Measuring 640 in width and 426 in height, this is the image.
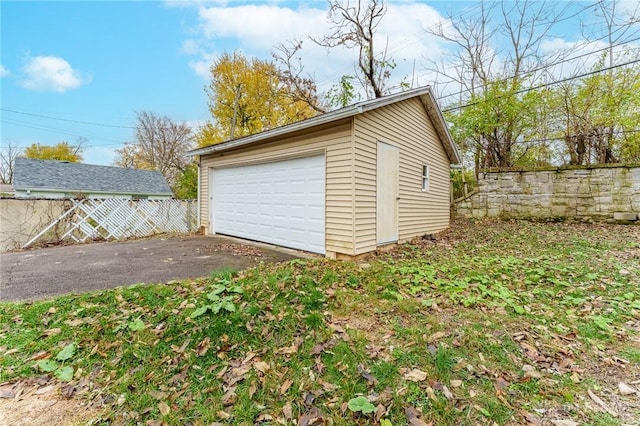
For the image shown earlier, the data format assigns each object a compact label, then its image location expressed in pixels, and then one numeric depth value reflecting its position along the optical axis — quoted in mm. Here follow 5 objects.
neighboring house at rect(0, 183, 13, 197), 19694
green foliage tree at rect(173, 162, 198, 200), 15852
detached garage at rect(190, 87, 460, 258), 5516
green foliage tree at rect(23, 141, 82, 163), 25188
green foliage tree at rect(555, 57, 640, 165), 8562
